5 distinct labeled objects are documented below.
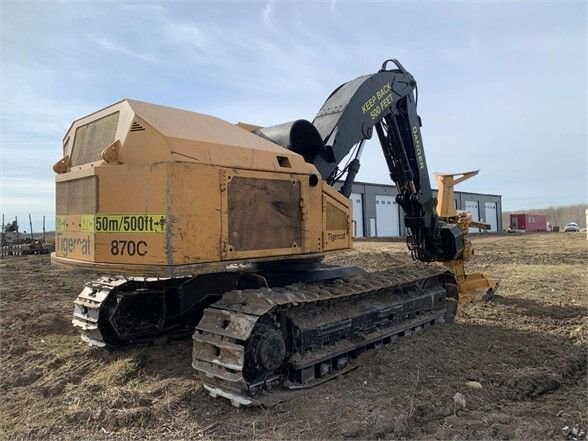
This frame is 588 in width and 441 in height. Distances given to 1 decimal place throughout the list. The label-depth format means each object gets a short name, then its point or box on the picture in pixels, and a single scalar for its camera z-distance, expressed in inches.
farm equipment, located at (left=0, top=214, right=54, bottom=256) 1119.6
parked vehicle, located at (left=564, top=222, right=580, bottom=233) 2373.3
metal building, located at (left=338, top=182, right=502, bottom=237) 1644.9
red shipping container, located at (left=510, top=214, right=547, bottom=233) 2476.6
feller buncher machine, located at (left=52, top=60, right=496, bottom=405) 180.5
